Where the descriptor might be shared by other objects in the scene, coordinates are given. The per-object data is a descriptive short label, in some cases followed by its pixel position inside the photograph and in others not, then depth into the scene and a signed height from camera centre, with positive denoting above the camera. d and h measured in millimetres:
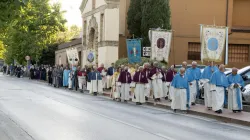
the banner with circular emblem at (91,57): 35469 +494
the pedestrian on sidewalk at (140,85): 21188 -1067
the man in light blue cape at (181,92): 17312 -1138
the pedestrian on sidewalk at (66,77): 33678 -1103
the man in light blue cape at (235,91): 16453 -1042
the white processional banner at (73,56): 35750 +574
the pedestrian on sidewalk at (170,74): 22641 -549
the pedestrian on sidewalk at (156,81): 21828 -900
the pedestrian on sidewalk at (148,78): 21444 -741
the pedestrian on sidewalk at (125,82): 22266 -977
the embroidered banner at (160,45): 24869 +1076
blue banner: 26494 +831
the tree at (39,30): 53188 +4068
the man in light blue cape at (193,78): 19125 -641
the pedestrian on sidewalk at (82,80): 29842 -1187
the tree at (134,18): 36000 +3743
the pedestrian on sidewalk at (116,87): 22906 -1257
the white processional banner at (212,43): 20234 +984
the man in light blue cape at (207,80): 17375 -699
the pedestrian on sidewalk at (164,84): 22703 -1073
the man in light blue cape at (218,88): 16438 -930
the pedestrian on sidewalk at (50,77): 38500 -1259
